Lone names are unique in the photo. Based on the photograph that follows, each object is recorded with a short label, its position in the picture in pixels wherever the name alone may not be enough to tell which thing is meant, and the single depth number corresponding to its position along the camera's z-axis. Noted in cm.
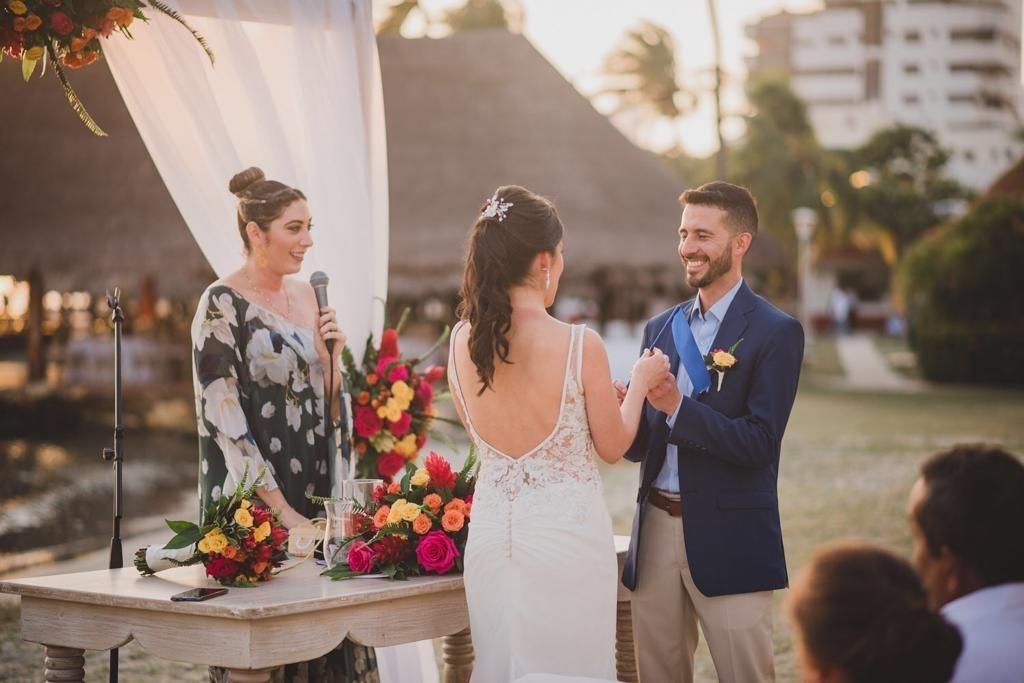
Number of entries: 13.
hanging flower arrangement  409
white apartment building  9644
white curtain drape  498
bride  361
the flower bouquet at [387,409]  504
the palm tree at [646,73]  5288
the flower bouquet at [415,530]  401
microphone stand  429
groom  396
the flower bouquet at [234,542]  383
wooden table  357
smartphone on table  363
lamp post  3120
